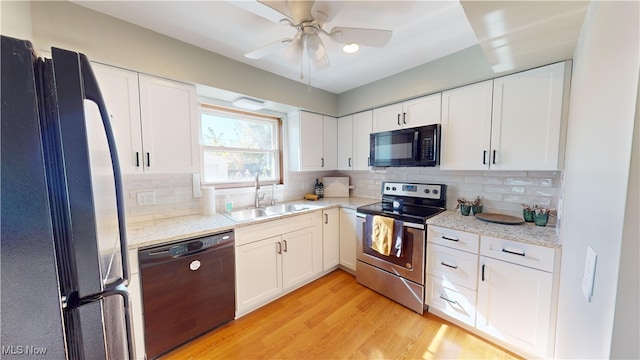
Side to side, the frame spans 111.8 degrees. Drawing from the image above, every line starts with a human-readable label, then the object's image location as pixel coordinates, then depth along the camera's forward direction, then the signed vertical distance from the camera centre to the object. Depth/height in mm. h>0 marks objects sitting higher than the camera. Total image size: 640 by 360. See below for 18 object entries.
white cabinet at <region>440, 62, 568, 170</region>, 1545 +332
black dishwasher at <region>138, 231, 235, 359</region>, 1433 -884
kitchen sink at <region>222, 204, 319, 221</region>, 2314 -505
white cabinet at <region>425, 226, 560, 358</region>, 1415 -906
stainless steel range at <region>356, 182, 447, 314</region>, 1944 -739
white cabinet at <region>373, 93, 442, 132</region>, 2148 +548
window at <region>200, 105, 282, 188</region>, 2312 +225
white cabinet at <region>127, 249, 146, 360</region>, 1353 -867
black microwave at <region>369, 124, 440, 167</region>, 2100 +187
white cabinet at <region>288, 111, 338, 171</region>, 2738 +324
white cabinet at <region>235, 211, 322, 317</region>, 1872 -892
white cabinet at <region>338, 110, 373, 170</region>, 2769 +333
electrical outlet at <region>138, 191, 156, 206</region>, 1835 -264
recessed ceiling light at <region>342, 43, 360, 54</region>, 1502 +823
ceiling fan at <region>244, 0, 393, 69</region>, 1132 +793
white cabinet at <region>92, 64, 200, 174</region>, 1499 +356
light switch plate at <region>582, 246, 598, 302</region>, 651 -349
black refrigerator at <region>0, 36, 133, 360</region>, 398 -94
